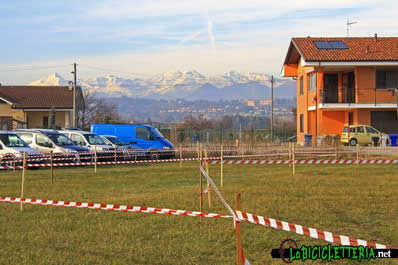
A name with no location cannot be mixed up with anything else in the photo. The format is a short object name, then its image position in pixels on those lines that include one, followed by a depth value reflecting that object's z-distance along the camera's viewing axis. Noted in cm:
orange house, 4375
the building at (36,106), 6706
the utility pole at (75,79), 5572
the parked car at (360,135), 4178
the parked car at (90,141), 3256
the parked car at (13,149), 2678
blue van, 3631
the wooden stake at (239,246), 627
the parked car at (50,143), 2995
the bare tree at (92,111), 9006
